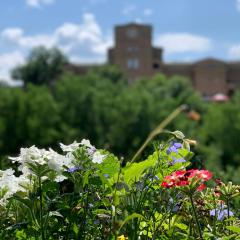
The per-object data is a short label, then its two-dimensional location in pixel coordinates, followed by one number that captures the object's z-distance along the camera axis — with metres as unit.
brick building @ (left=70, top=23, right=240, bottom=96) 43.95
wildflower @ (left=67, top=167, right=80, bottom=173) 1.44
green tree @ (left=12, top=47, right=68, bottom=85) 41.98
